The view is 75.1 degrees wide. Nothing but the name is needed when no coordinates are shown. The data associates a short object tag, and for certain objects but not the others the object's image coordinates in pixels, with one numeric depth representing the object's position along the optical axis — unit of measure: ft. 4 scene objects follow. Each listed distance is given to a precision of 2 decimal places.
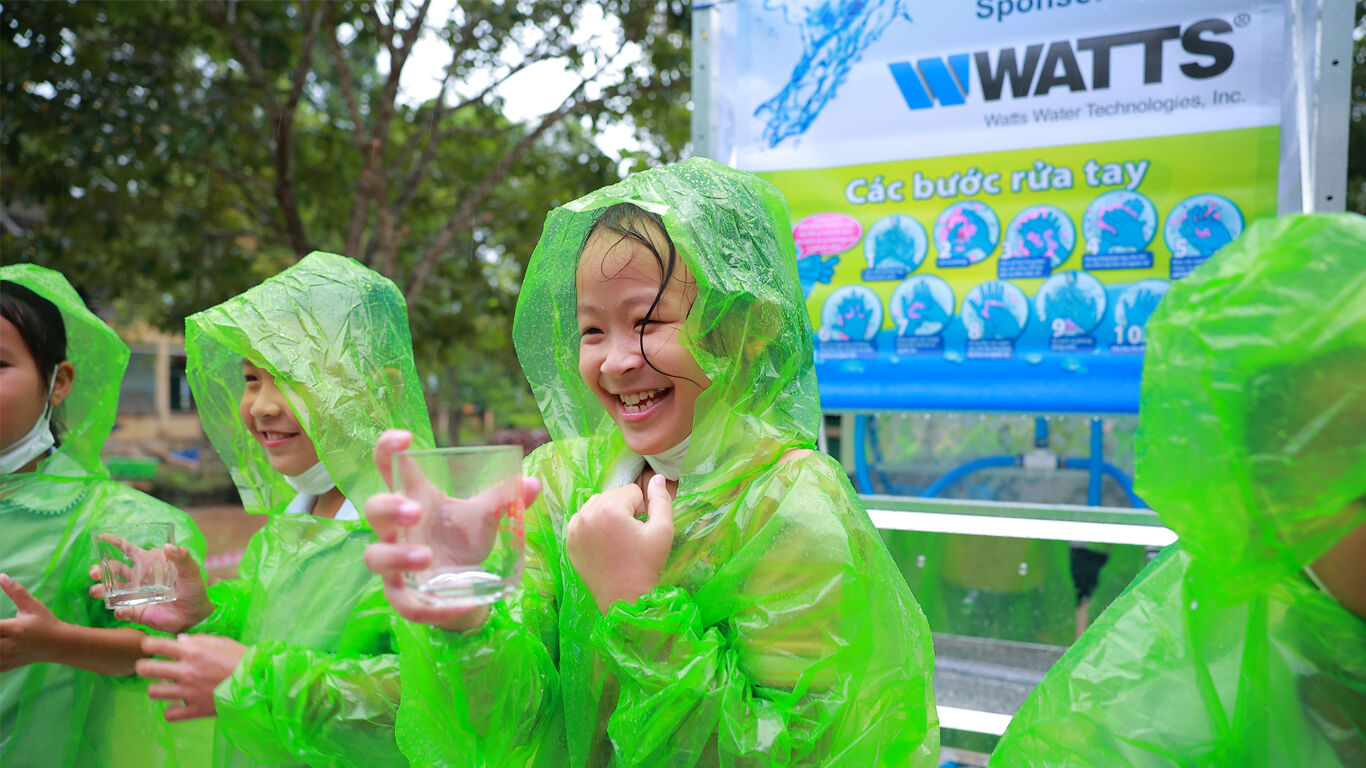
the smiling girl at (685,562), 3.74
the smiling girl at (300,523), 4.99
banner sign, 7.45
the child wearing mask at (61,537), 6.30
